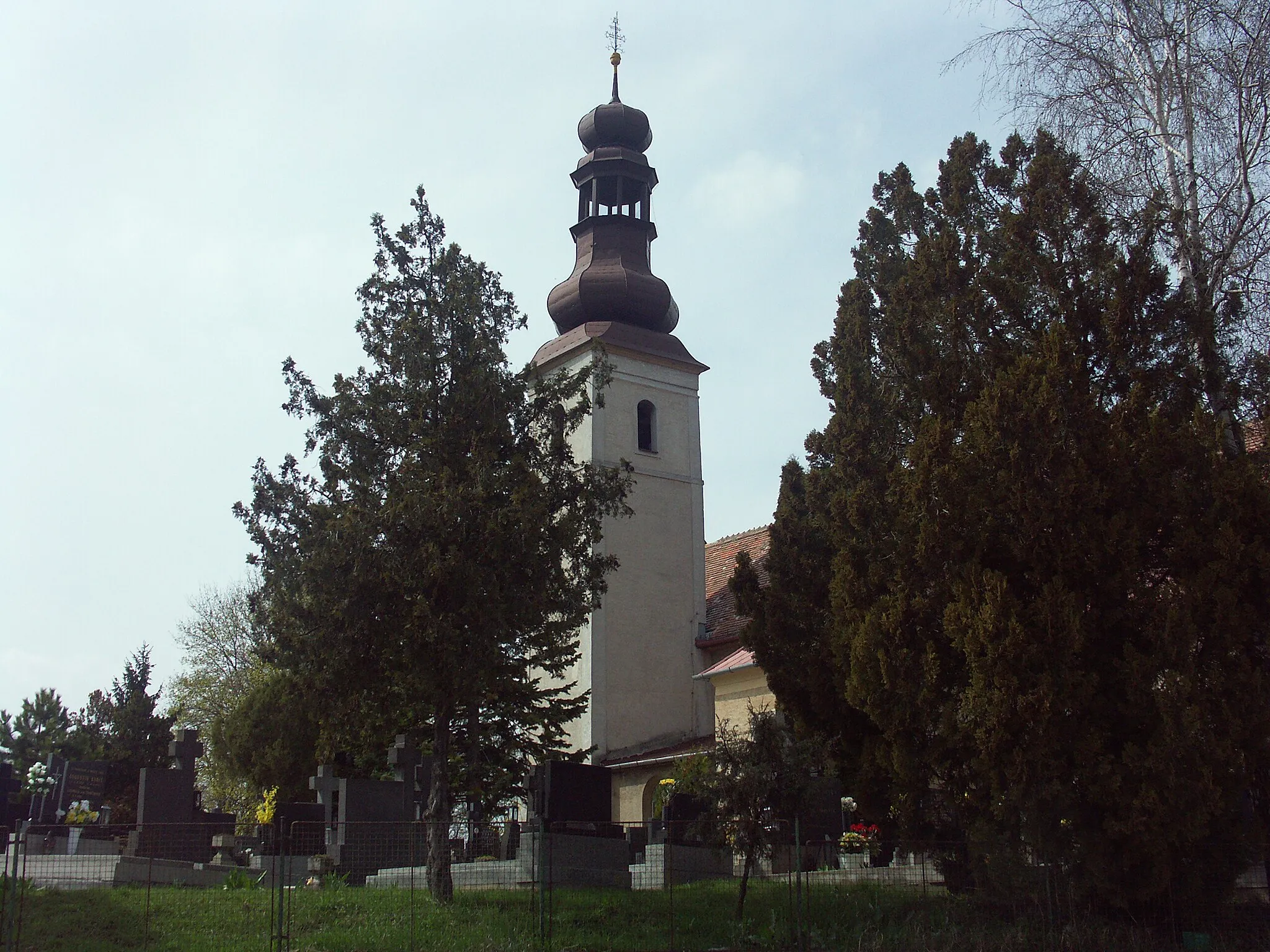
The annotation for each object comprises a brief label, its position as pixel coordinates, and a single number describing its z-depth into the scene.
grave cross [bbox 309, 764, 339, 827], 22.91
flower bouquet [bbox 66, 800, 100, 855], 23.14
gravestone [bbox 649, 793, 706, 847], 14.77
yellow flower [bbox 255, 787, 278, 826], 25.47
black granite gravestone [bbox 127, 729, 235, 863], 20.33
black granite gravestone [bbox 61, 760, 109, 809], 28.47
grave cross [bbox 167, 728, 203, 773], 23.27
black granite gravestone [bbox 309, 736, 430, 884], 18.30
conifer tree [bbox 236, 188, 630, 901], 14.81
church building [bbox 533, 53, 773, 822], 32.31
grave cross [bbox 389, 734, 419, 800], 21.75
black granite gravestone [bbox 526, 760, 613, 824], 18.52
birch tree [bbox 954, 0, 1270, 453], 14.52
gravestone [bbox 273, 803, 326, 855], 21.73
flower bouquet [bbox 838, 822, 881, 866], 14.82
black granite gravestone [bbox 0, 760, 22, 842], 17.16
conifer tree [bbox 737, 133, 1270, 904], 12.16
